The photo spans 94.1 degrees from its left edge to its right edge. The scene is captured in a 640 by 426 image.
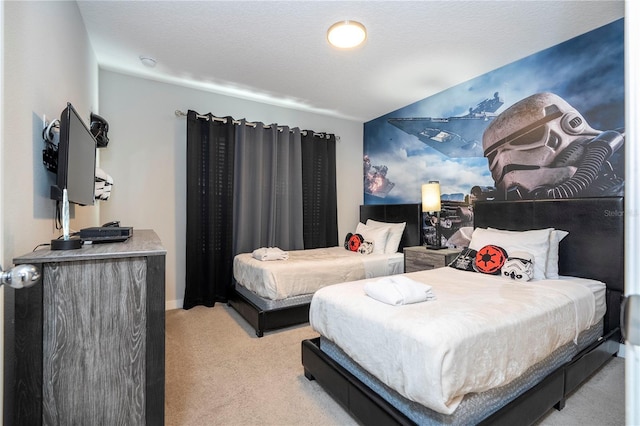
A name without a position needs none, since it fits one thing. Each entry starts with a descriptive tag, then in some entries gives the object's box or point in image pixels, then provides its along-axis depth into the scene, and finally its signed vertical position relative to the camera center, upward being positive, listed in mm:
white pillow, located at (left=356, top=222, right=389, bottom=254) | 3828 -338
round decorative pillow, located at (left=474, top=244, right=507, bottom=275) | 2477 -411
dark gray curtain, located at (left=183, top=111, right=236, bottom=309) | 3574 +37
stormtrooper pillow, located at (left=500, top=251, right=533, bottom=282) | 2279 -441
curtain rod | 3587 +1177
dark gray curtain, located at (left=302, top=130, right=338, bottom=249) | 4414 +324
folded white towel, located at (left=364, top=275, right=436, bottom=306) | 1662 -464
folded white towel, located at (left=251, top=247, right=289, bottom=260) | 3178 -463
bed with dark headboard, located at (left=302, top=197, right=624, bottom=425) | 1485 -649
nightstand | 3236 -526
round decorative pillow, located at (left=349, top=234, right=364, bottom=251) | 3939 -400
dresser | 1068 -488
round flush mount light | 2359 +1461
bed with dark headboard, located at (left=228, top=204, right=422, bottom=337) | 2795 -941
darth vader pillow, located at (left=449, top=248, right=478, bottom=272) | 2682 -456
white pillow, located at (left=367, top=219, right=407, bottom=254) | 3836 -326
